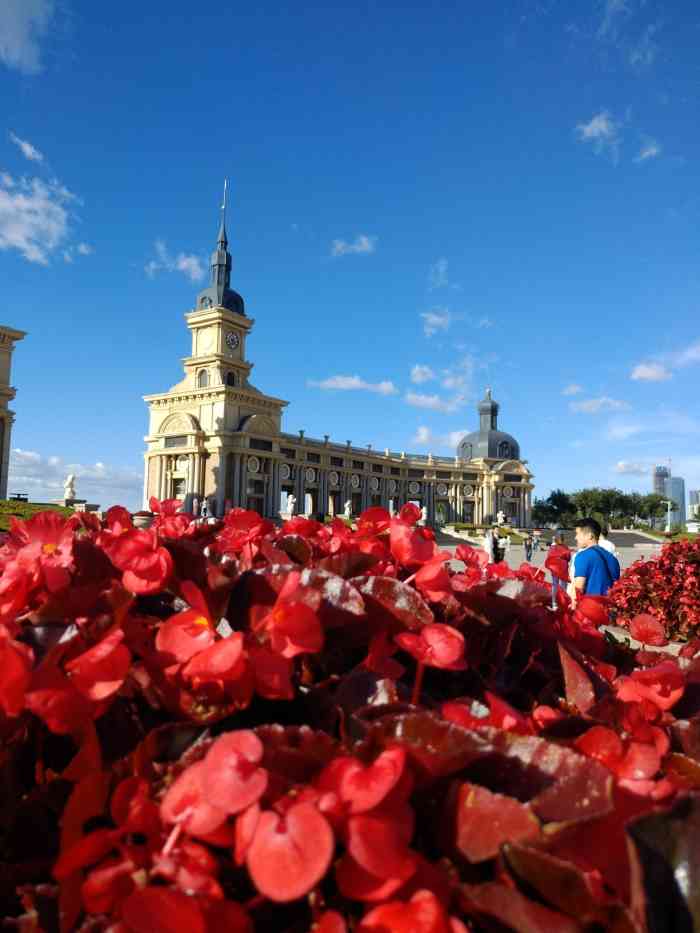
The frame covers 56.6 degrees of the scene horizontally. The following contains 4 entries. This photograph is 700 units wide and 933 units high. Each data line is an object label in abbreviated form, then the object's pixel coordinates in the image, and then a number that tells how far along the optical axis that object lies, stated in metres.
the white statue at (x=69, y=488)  42.41
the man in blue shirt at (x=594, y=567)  6.72
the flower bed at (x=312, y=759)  0.81
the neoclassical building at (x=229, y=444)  53.84
